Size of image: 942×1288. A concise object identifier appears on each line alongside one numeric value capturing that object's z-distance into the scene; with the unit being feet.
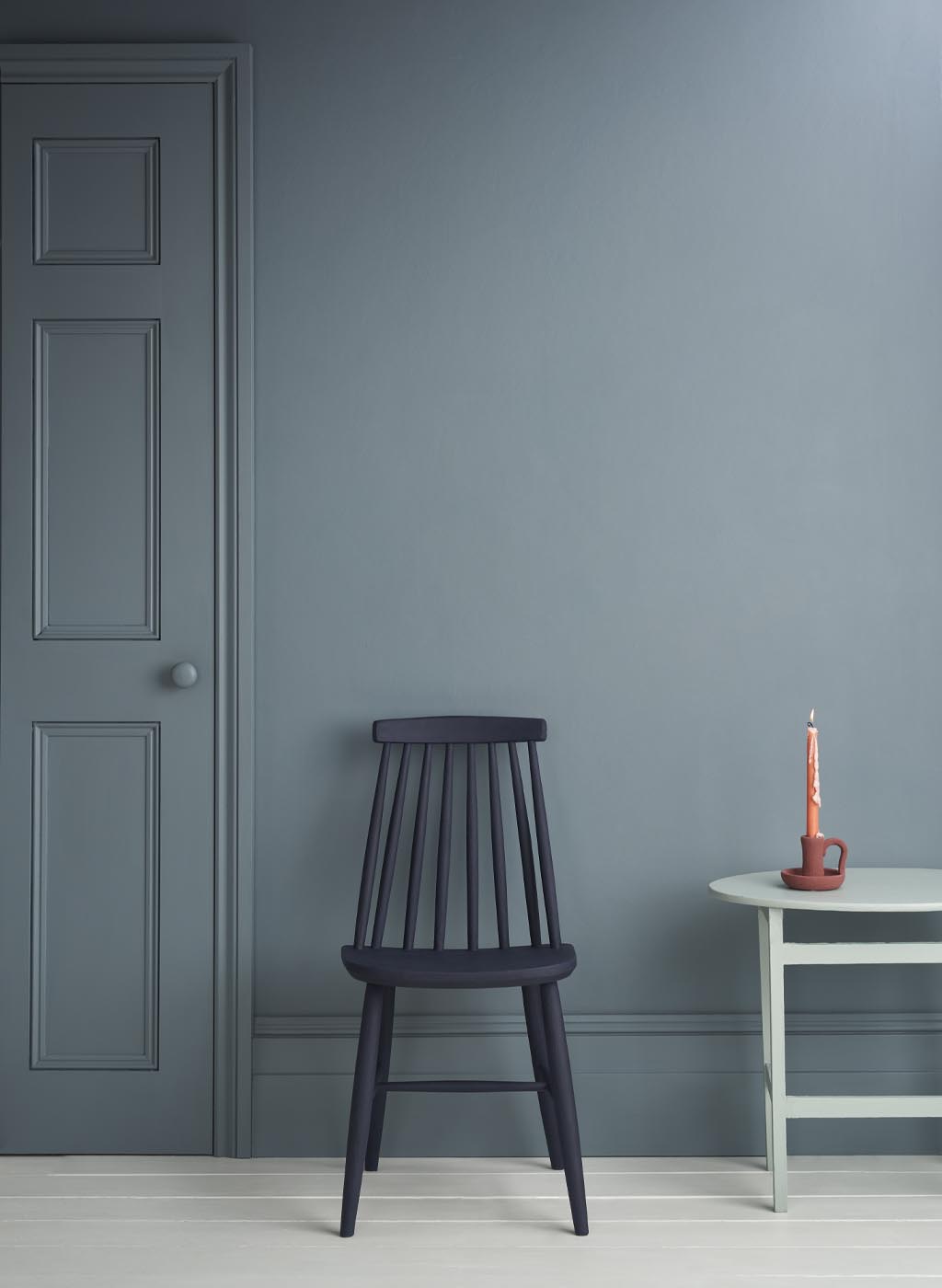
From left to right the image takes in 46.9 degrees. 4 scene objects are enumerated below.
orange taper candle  6.86
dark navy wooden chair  6.23
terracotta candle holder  6.70
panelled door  7.51
